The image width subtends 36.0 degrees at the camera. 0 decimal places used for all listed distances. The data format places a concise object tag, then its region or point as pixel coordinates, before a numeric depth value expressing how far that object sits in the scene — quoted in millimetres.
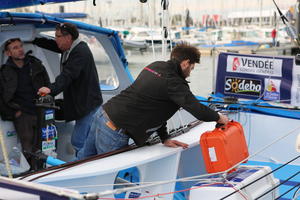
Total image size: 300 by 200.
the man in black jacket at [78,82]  4699
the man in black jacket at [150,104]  3510
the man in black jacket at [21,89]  4812
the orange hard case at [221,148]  3520
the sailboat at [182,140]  3402
